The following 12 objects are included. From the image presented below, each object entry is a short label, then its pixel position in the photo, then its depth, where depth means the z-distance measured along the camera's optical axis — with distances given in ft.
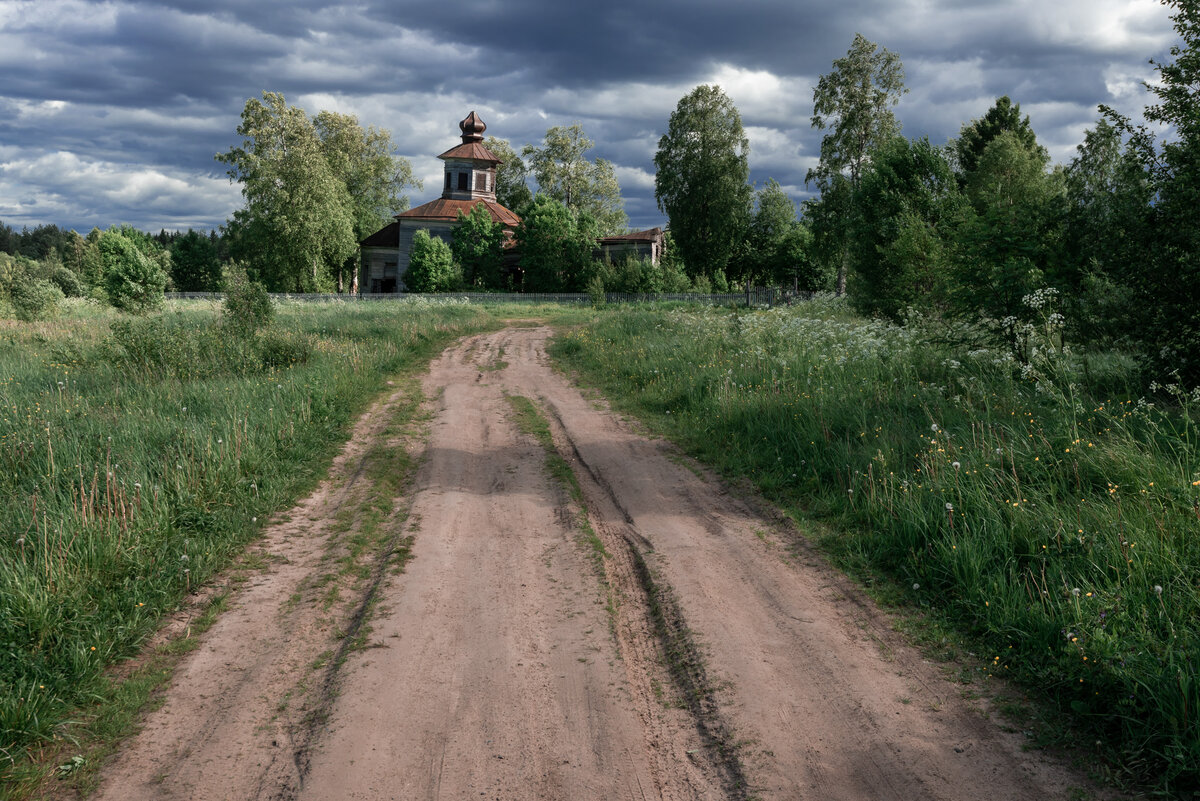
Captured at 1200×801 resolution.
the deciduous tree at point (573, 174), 236.02
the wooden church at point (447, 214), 208.85
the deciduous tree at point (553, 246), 172.86
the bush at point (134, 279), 115.44
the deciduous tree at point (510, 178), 251.80
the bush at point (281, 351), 49.90
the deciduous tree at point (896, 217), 71.82
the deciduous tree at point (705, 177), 170.09
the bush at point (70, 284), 176.37
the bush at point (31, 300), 94.48
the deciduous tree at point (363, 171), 203.31
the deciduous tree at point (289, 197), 171.42
